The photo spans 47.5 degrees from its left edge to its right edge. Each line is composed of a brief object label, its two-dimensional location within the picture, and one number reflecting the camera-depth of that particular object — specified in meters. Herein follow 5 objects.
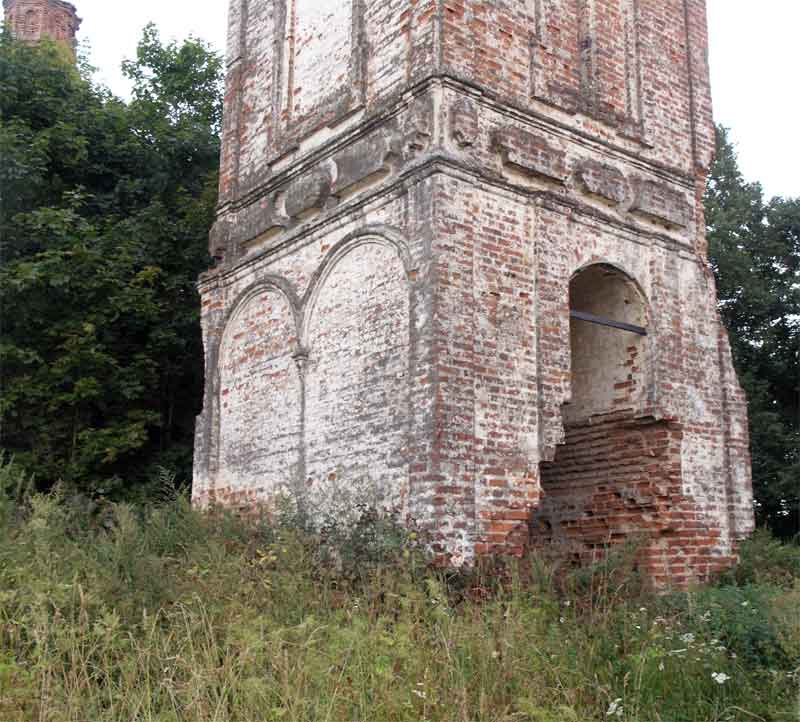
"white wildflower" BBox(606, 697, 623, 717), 4.73
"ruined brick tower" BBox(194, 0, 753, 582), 8.04
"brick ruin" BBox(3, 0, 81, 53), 23.25
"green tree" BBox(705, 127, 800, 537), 17.06
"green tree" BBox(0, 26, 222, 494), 12.91
